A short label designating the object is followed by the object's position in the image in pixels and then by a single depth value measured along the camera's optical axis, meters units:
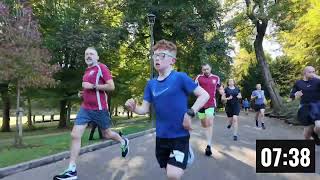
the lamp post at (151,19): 11.75
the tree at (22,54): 6.24
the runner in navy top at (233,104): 6.61
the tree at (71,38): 15.40
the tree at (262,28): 15.46
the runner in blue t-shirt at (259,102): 9.71
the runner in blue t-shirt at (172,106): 2.53
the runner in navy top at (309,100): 4.72
